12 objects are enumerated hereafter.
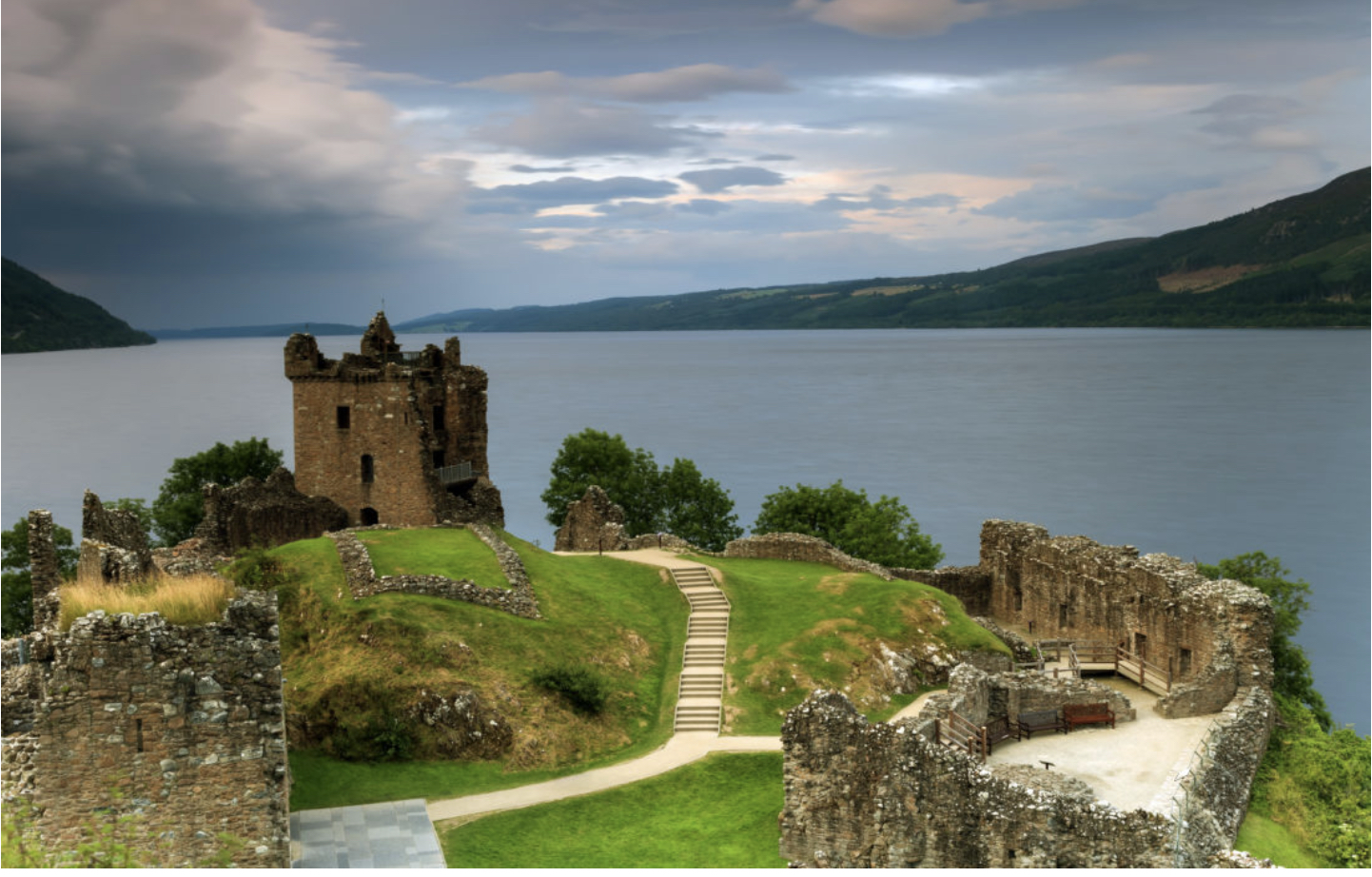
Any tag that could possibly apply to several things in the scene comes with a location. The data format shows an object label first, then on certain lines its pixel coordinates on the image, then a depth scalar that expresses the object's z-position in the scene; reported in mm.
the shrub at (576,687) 31828
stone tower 50375
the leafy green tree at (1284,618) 39062
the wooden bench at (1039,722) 29297
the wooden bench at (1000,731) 28828
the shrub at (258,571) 33281
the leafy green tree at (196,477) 68438
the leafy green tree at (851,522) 57969
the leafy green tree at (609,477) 65375
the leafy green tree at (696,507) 65562
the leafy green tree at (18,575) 54656
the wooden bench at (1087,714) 29844
